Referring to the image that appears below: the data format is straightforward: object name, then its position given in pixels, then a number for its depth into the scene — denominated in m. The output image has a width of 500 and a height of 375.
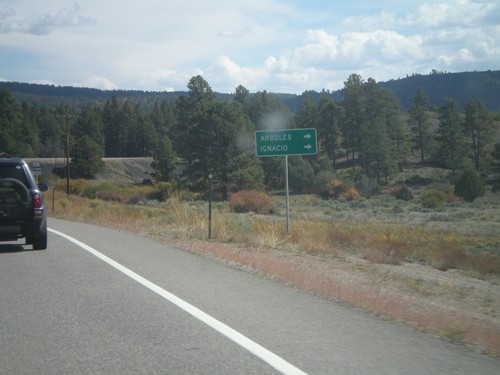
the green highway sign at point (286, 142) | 20.27
